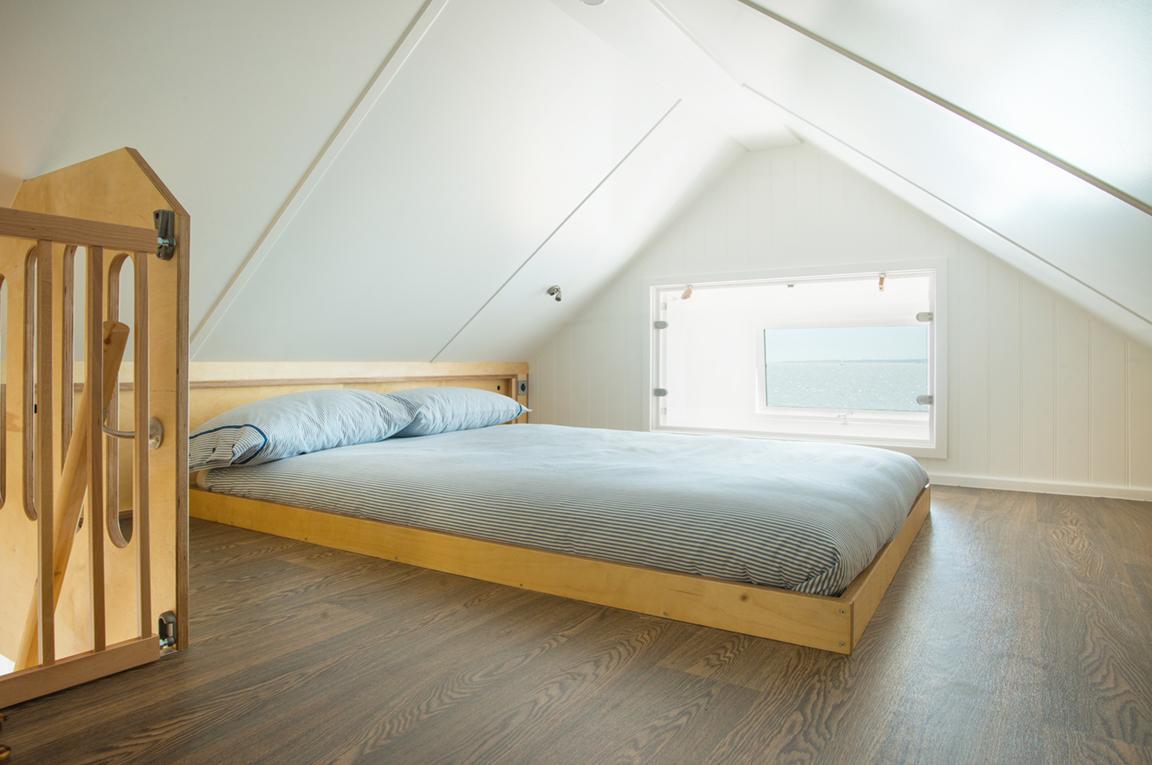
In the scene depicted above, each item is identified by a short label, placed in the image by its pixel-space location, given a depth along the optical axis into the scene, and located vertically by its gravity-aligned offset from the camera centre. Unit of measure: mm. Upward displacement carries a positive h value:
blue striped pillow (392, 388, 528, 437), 3336 -136
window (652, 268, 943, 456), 4191 +164
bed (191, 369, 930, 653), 1551 -376
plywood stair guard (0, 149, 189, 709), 1289 -125
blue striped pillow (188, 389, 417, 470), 2514 -173
